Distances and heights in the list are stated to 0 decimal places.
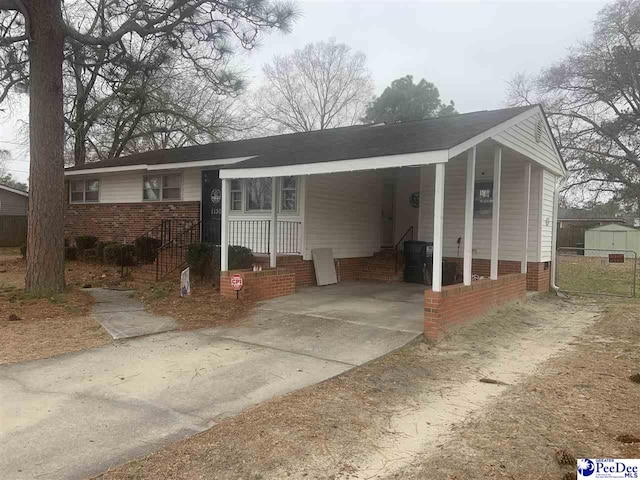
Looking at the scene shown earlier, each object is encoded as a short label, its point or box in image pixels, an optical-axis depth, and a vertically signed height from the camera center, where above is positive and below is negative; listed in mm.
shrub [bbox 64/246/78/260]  14977 -747
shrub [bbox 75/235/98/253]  14820 -413
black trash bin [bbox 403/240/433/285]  11164 -544
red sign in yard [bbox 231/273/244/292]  8334 -849
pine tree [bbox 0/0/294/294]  8758 +1700
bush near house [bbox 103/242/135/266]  12734 -633
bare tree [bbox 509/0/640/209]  25578 +7794
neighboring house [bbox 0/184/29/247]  23797 -76
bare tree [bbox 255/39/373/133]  38656 +11252
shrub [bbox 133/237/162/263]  12781 -518
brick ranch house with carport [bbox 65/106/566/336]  7230 +912
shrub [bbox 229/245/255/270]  9805 -523
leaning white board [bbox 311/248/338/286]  10812 -730
